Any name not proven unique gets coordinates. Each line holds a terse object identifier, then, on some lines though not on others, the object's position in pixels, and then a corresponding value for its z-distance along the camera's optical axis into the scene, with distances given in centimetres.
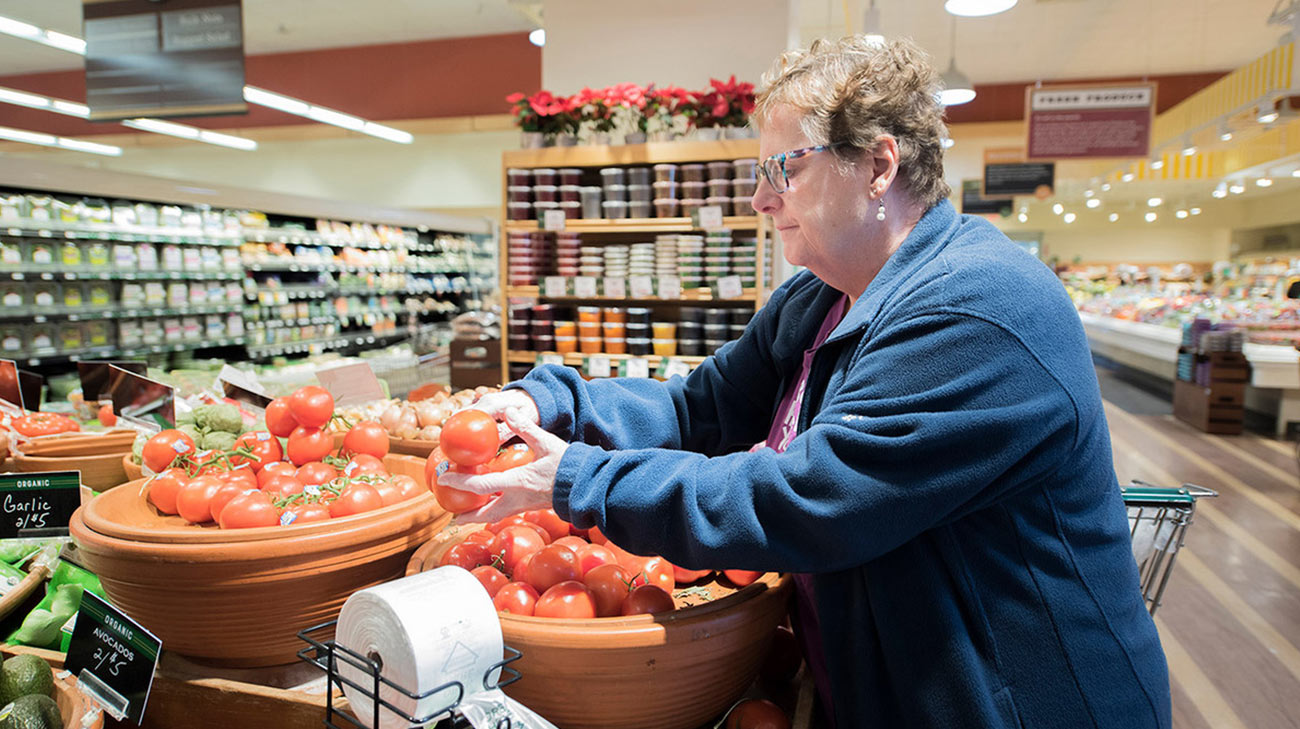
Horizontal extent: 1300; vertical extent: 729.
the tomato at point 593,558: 144
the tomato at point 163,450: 180
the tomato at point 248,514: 137
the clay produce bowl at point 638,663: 112
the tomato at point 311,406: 178
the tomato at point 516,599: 127
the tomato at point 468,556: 143
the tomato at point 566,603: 123
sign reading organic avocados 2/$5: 118
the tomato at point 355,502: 146
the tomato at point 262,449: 180
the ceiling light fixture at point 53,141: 1191
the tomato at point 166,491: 157
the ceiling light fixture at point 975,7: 536
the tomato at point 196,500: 148
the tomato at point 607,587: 130
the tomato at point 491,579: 136
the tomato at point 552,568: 136
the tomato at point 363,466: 166
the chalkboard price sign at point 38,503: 165
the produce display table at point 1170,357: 787
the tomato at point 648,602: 124
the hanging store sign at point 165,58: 543
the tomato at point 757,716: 126
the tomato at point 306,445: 181
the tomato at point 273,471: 169
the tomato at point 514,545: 149
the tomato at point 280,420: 185
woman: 103
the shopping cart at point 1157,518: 174
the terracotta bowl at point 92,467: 218
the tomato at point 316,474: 169
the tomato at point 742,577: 140
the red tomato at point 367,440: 183
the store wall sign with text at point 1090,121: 863
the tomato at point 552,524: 167
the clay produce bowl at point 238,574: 126
